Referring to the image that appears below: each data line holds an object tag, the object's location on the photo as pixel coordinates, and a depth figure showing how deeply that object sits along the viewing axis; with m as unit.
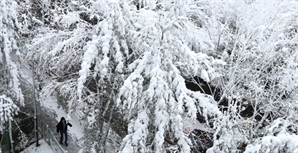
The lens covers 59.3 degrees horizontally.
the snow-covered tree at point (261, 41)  10.09
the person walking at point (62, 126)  11.07
